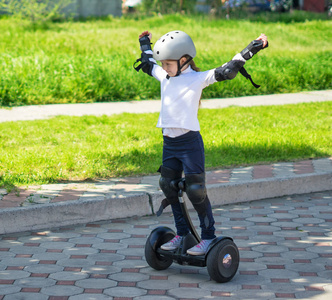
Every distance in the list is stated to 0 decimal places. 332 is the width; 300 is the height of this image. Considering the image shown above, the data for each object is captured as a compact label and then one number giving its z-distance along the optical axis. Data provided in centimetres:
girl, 727
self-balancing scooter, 720
